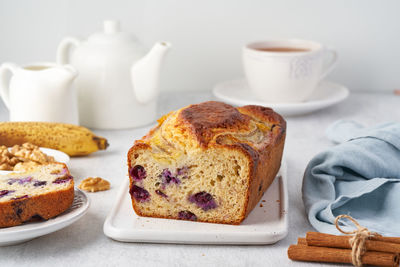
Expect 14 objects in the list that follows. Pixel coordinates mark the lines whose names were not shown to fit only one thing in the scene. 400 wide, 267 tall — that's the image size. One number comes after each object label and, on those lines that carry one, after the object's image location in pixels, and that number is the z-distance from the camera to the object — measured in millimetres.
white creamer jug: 987
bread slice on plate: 744
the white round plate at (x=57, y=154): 914
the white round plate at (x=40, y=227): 730
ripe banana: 950
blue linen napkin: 792
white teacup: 1084
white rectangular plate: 759
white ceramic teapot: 1035
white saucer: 1088
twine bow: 723
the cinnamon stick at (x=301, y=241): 749
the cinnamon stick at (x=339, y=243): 729
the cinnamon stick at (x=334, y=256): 723
